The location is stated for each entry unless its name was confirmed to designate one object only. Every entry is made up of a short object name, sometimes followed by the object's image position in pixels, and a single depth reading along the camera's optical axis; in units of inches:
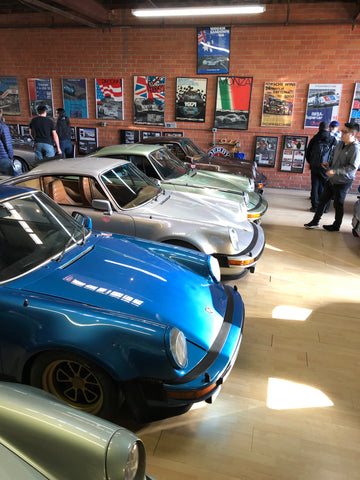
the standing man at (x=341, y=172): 235.0
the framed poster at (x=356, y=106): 359.3
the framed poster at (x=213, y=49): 376.2
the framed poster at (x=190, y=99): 398.9
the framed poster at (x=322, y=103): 365.4
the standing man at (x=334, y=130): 288.6
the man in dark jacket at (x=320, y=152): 286.8
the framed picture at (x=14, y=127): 464.2
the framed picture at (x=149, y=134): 425.7
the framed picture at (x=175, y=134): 421.4
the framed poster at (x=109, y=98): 425.4
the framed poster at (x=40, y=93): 449.4
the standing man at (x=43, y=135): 312.8
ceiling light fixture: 279.3
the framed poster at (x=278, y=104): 377.1
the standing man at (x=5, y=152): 272.5
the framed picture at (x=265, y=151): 395.2
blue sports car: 81.7
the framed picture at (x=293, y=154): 387.2
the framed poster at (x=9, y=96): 463.5
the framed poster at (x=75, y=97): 436.8
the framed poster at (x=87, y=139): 450.6
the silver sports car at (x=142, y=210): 159.9
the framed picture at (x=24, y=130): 475.2
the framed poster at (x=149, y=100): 411.8
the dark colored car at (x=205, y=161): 302.4
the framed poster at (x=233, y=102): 386.3
